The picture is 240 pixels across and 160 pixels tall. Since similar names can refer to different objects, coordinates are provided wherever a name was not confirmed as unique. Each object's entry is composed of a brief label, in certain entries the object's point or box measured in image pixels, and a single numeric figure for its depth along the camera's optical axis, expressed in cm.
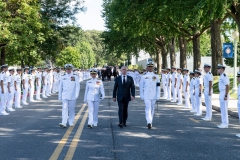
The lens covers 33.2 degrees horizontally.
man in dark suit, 1164
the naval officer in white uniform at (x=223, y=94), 1184
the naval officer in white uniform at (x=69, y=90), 1171
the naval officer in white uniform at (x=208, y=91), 1340
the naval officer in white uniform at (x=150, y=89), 1153
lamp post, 2317
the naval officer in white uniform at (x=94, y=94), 1155
